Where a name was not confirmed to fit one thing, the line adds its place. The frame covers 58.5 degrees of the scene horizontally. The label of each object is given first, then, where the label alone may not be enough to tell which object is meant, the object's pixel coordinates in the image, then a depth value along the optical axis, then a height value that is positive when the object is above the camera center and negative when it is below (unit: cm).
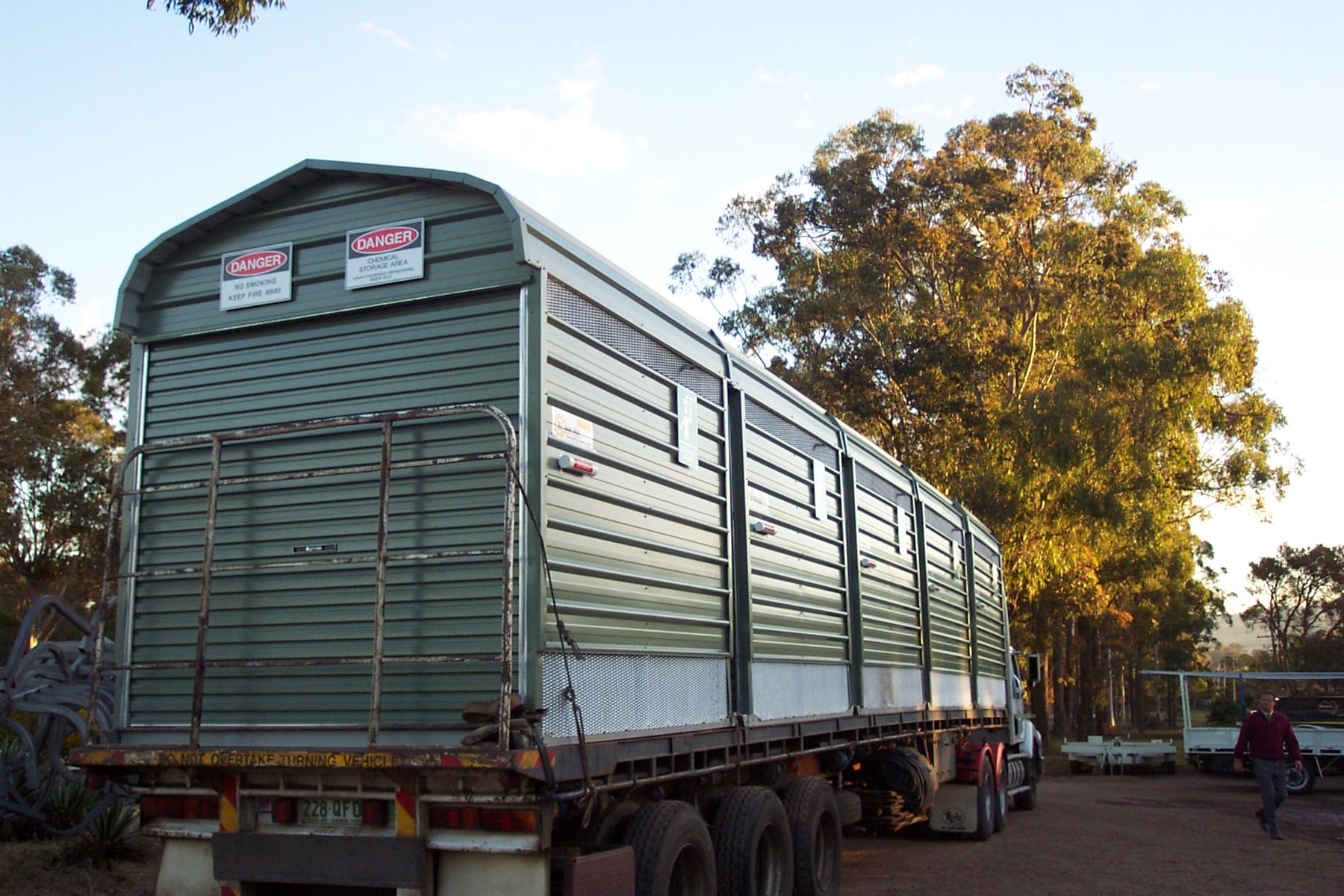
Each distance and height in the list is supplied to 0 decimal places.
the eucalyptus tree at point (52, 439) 3039 +591
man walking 1349 -107
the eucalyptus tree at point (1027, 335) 2406 +681
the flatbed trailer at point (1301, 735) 2092 -147
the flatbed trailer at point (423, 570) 508 +44
